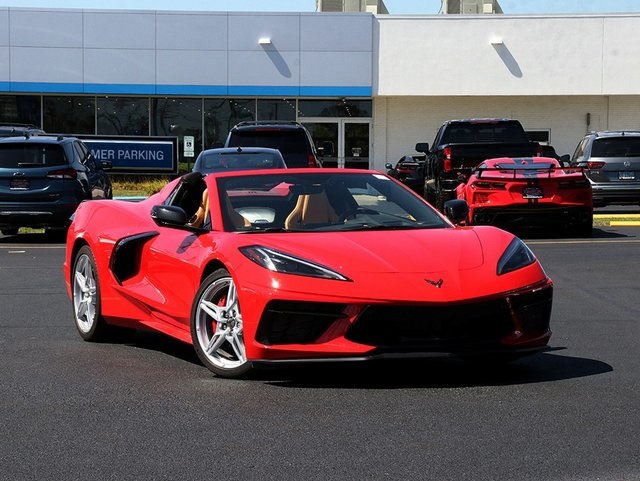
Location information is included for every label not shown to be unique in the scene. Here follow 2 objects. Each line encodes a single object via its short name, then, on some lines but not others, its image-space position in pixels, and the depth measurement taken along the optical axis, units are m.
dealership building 39.38
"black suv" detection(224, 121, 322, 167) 22.56
